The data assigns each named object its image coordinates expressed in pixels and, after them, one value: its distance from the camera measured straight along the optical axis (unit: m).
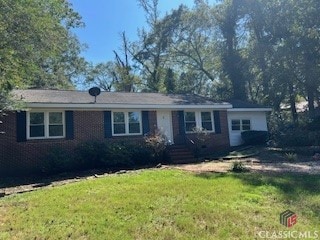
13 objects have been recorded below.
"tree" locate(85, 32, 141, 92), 30.08
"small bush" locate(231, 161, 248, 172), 8.69
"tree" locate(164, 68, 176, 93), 27.11
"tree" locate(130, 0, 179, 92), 26.32
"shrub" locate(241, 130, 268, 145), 15.82
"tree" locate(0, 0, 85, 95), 7.60
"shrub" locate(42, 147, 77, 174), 9.96
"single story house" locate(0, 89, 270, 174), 10.41
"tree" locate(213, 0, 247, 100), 23.11
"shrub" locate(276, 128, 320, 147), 14.67
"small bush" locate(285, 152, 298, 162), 11.42
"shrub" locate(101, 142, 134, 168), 10.52
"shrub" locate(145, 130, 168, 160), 11.42
